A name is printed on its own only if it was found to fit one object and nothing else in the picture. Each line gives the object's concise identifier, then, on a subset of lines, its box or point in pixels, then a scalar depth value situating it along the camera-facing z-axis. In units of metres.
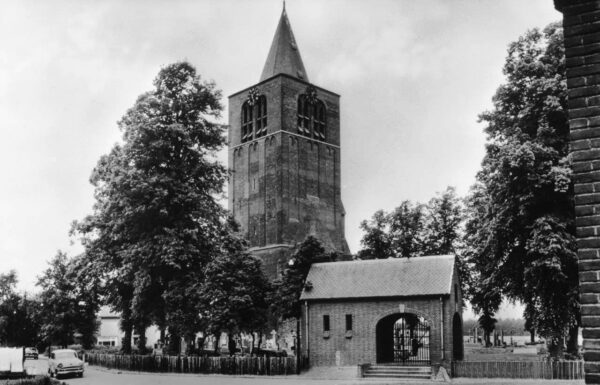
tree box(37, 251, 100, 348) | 56.69
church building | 69.88
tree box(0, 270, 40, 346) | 71.49
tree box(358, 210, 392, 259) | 52.31
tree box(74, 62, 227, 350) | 33.50
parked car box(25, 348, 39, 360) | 65.28
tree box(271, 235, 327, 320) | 35.62
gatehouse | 31.47
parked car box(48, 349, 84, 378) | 33.34
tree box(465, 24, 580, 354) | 27.58
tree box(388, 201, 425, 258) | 53.16
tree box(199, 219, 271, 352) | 34.19
